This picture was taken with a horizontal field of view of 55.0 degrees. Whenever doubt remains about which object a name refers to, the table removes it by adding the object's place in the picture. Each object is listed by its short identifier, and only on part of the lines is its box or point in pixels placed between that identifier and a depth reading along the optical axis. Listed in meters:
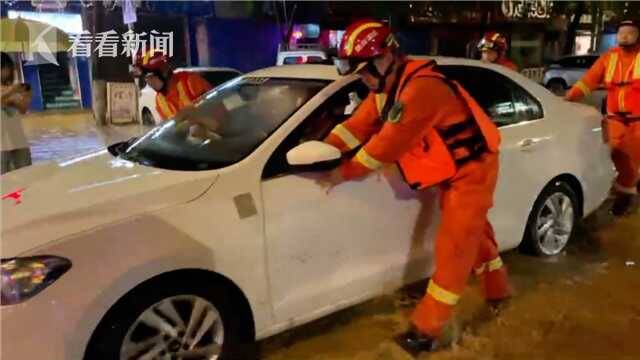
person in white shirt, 4.73
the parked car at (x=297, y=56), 13.66
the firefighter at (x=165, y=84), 4.82
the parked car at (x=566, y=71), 17.12
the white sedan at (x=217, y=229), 2.29
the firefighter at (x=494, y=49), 6.14
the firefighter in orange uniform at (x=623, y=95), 5.07
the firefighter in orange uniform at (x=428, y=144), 2.92
